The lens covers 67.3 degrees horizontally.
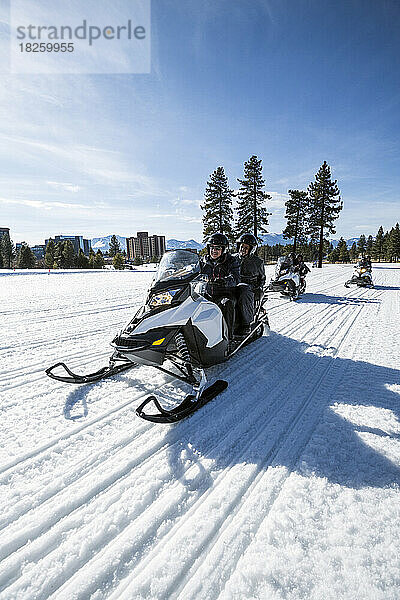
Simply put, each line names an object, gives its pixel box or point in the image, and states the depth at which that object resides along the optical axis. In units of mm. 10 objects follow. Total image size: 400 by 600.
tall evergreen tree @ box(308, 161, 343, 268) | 31375
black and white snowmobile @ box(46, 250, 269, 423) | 2896
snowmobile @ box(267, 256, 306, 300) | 10117
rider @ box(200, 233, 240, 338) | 4281
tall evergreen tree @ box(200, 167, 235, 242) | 31312
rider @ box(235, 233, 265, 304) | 5570
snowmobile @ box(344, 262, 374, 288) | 13266
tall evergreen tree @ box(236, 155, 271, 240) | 30859
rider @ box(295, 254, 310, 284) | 10964
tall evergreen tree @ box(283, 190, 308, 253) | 35094
